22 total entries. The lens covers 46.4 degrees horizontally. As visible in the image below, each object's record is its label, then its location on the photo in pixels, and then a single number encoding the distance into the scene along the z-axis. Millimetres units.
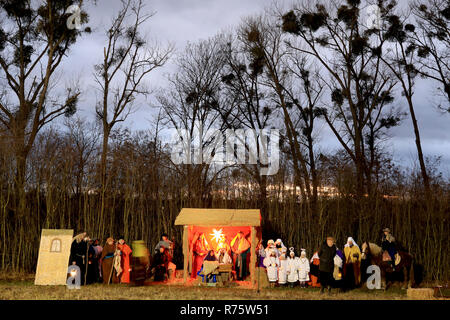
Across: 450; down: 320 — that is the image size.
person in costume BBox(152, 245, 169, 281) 14812
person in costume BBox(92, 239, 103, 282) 14672
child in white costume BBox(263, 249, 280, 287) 14180
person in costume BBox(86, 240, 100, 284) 14398
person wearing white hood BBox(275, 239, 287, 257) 14511
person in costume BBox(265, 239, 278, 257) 14406
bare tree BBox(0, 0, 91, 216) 21406
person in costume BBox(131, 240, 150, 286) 14195
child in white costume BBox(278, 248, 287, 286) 14172
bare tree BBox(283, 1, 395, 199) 24156
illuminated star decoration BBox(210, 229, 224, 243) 16141
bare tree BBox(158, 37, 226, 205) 24156
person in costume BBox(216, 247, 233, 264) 15156
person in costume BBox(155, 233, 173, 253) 15071
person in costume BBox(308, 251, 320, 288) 14344
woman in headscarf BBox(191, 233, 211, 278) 16078
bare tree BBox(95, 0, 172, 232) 23844
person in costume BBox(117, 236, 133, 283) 14727
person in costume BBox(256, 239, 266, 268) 14789
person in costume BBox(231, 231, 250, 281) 15344
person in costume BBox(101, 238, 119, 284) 14461
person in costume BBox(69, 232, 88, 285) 14047
